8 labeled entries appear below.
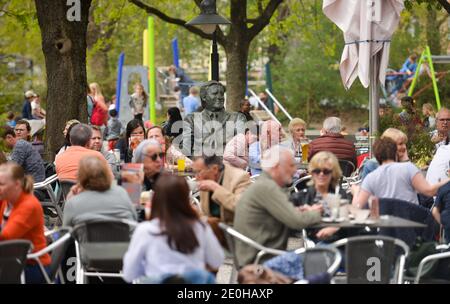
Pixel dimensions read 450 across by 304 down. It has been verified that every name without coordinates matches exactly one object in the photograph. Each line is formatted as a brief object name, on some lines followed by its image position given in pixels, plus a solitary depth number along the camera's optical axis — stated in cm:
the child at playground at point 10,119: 2728
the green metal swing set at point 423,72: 2819
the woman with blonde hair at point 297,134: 1512
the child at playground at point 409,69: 3338
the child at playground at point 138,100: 2860
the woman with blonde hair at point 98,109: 2758
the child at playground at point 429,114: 2002
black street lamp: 1877
